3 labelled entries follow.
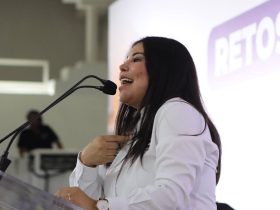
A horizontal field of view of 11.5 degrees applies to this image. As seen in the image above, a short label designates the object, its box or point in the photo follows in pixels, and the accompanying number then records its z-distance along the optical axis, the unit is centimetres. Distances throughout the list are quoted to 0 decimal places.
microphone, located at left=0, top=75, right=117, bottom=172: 377
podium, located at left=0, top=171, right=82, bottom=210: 354
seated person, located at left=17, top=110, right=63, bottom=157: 1398
